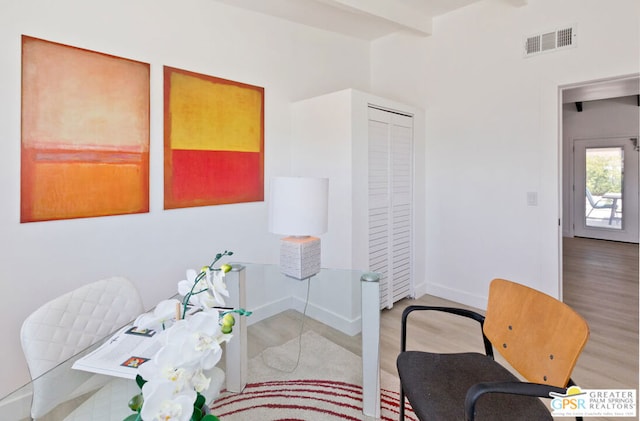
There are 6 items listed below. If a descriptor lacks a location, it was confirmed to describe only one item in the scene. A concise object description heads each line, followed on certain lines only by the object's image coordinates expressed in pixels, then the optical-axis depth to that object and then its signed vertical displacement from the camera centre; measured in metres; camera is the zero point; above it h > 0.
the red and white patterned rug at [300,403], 1.78 -1.02
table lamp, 1.87 -0.02
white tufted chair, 1.13 -0.46
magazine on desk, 1.14 -0.49
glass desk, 1.09 -0.55
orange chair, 1.13 -0.56
